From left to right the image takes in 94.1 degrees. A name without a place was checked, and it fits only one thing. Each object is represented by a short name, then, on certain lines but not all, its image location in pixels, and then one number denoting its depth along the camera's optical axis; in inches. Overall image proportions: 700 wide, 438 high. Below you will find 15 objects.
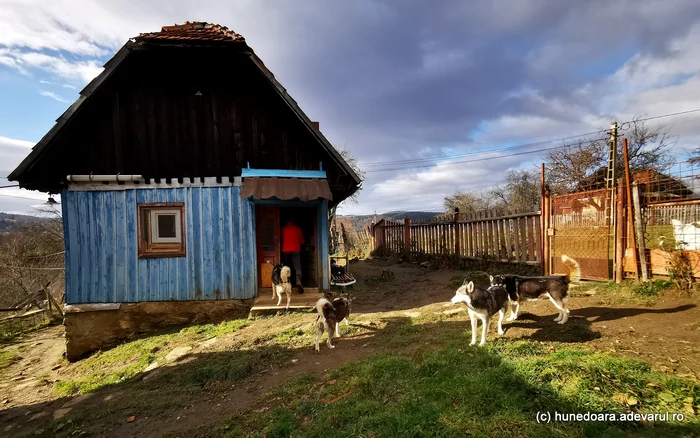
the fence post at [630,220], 292.5
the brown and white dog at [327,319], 225.8
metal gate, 318.7
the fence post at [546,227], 372.8
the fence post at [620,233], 301.4
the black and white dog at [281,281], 325.1
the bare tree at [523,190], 1032.2
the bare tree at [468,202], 1302.4
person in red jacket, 383.2
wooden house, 338.0
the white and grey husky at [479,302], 191.5
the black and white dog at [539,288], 225.0
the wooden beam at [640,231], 288.0
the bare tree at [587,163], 748.0
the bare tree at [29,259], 704.4
